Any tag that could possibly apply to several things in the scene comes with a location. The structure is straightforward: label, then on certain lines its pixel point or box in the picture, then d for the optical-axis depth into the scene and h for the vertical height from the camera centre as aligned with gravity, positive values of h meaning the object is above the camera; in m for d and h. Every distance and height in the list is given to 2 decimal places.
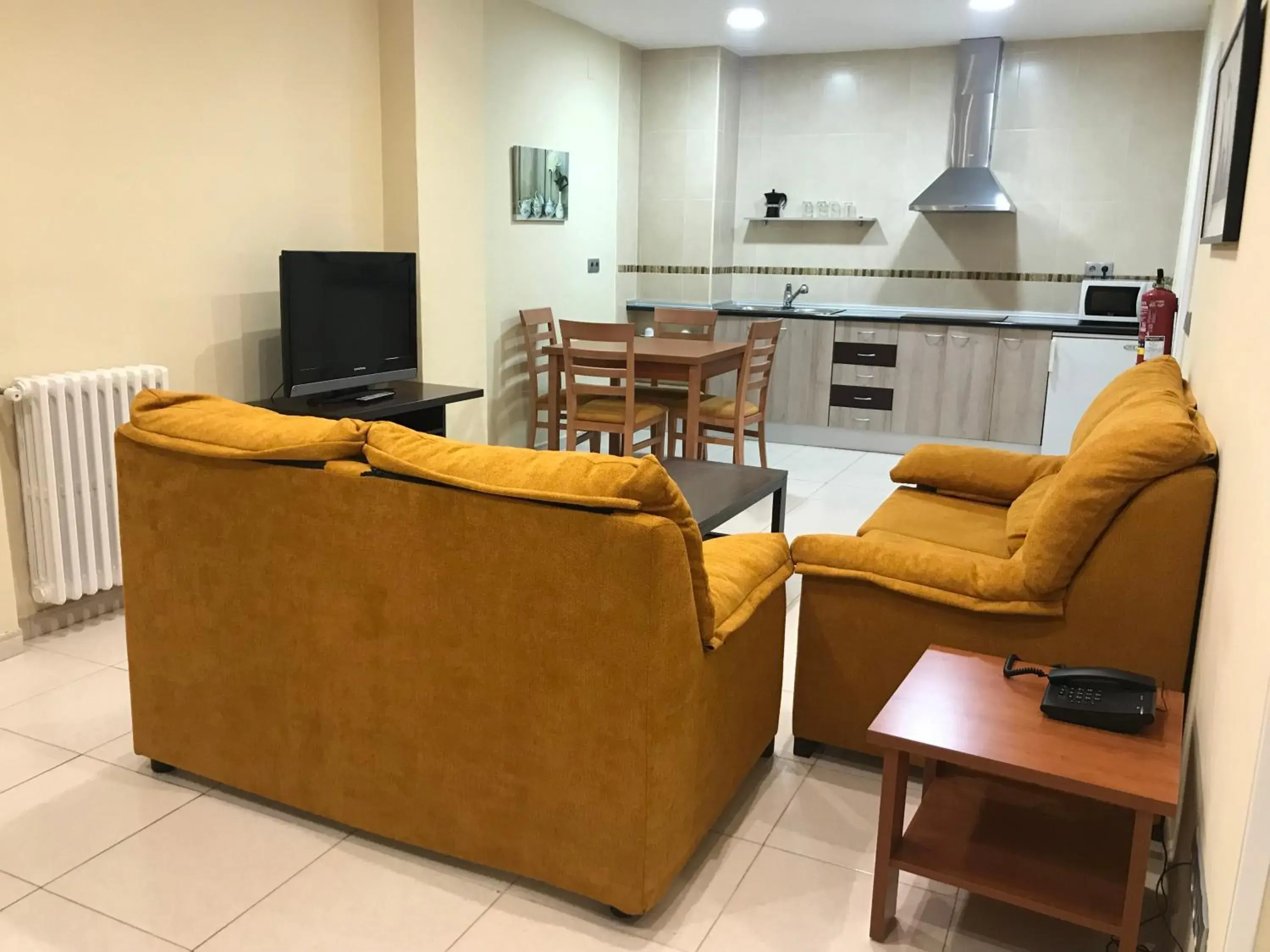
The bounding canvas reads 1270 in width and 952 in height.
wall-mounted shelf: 6.85 +0.37
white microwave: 6.00 -0.10
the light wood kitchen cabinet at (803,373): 6.49 -0.62
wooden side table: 1.71 -0.98
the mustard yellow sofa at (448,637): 1.84 -0.73
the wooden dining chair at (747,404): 5.23 -0.67
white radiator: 3.17 -0.68
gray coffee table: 3.36 -0.76
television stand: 3.92 -0.55
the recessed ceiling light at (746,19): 5.64 +1.43
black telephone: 1.85 -0.76
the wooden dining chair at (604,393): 5.06 -0.61
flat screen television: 3.90 -0.22
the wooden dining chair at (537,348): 5.72 -0.44
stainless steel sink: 6.54 -0.23
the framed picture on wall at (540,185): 5.71 +0.48
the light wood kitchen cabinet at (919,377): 6.20 -0.60
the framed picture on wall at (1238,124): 2.45 +0.40
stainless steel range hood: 6.21 +0.84
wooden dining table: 5.02 -0.45
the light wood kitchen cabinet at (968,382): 6.07 -0.61
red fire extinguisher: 4.58 -0.18
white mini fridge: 5.75 -0.52
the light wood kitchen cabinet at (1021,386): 5.94 -0.61
